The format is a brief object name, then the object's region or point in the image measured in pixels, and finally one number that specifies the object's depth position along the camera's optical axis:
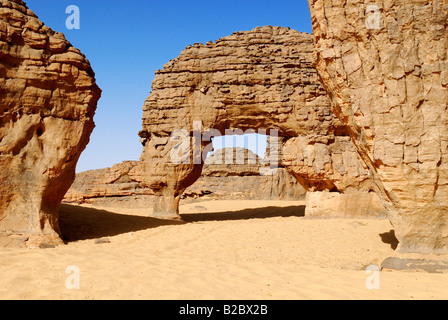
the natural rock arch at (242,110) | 13.60
